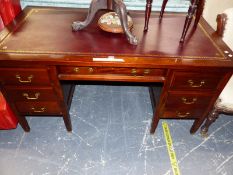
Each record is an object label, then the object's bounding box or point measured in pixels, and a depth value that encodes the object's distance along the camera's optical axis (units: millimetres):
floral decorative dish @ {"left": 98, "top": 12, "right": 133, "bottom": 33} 1416
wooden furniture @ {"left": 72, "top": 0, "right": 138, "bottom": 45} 1308
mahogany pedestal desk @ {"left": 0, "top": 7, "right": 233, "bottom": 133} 1244
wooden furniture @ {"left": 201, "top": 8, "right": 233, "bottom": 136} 1517
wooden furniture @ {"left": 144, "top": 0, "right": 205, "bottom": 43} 1297
